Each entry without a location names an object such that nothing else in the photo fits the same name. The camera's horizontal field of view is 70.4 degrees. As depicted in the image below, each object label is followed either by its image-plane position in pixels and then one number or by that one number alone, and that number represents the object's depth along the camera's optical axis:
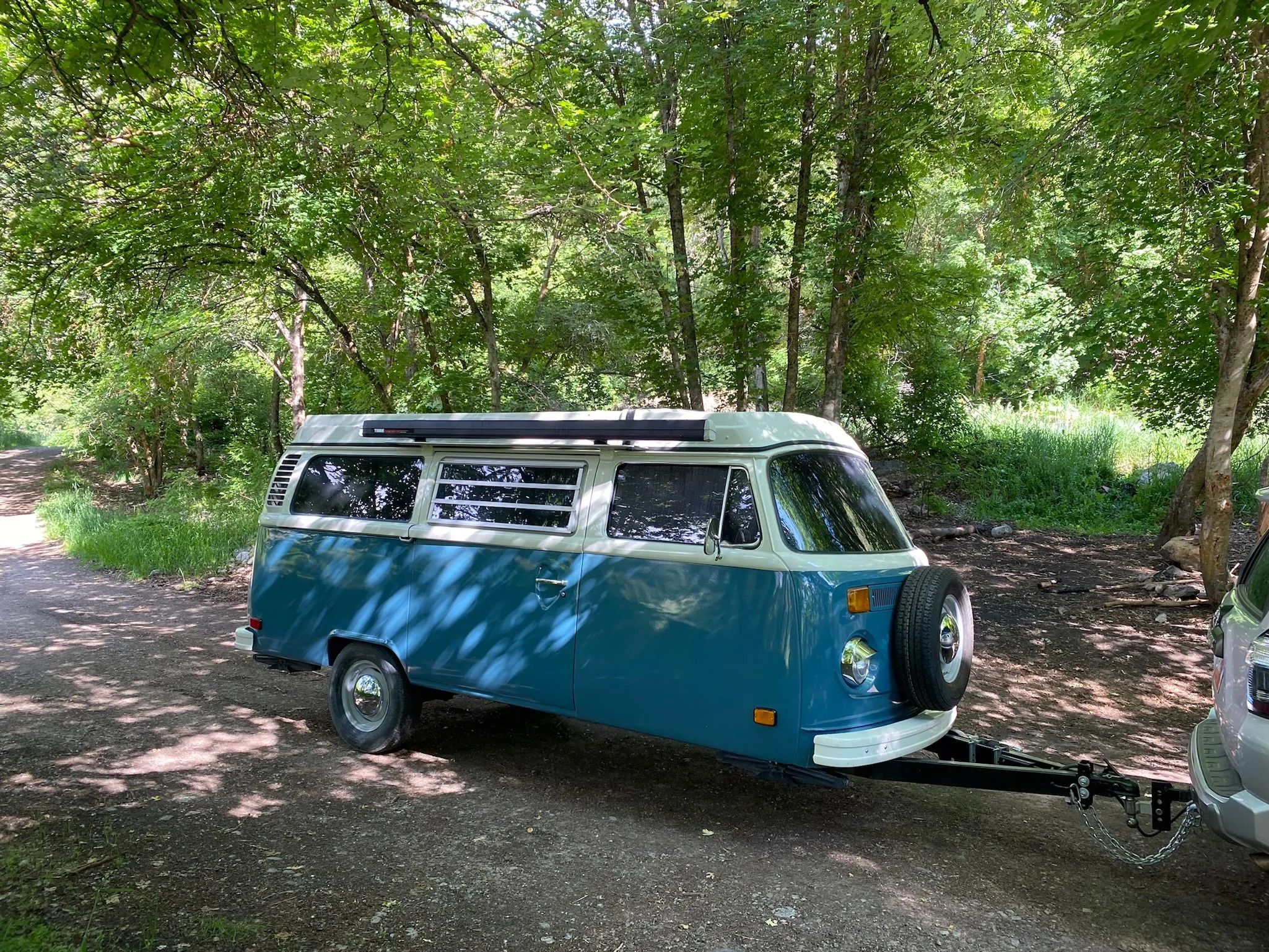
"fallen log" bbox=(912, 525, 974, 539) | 15.08
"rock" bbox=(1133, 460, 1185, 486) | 17.20
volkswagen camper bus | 4.59
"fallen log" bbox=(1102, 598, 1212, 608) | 10.08
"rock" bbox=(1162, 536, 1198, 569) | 12.05
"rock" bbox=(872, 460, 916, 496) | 19.17
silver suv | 3.30
